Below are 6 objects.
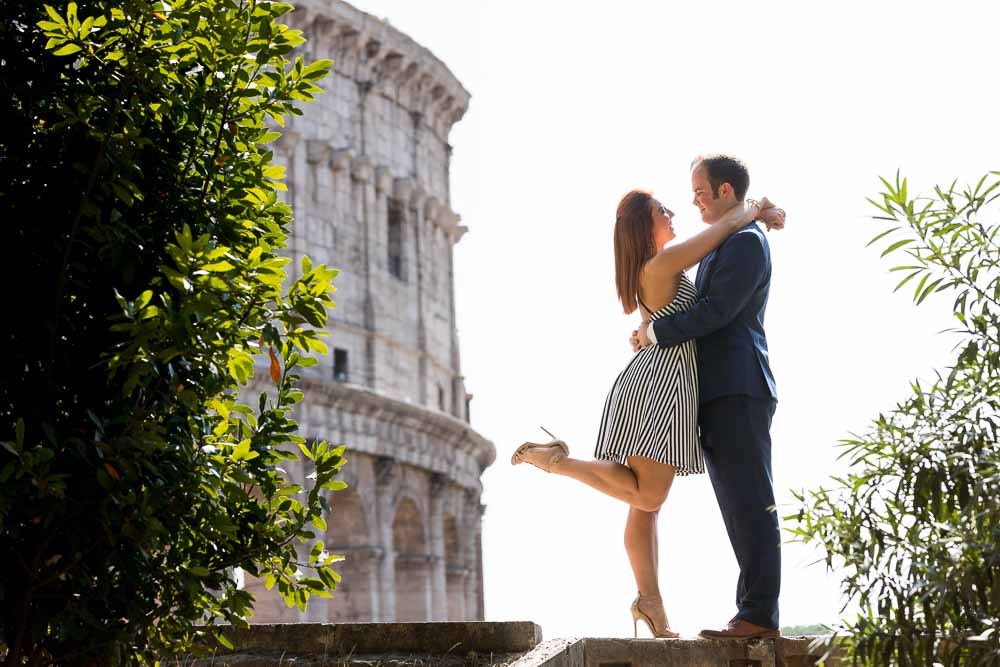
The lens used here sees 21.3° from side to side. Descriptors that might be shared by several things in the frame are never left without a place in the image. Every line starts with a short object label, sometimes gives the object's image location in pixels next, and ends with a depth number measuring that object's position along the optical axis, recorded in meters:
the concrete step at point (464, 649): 9.48
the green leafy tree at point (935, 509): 7.23
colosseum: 56.75
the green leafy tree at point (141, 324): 7.81
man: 10.23
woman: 10.52
